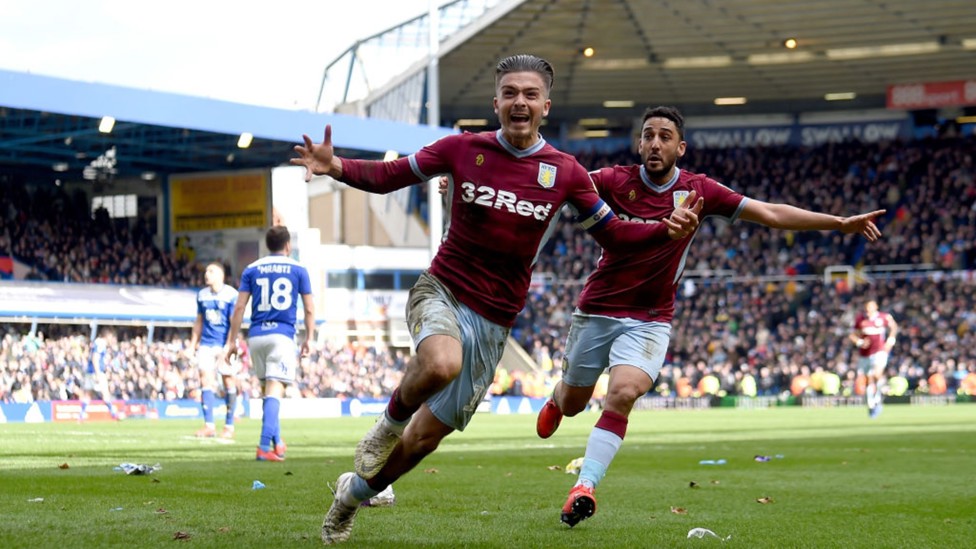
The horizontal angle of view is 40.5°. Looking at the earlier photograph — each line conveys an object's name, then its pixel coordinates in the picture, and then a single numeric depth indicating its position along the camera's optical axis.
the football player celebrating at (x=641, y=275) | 8.52
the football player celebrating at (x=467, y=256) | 6.34
